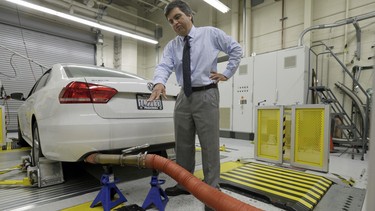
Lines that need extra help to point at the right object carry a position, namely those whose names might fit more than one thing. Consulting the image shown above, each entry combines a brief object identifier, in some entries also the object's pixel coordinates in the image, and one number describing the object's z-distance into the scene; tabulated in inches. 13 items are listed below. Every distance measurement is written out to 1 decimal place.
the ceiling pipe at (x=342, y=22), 182.3
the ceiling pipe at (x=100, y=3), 305.7
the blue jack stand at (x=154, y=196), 58.7
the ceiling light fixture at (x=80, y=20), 223.6
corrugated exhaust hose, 36.2
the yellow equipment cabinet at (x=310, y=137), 108.2
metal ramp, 67.3
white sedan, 63.0
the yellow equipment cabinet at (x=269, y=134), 124.1
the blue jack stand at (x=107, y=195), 58.7
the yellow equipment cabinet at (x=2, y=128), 153.9
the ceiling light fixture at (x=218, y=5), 208.0
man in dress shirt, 64.3
